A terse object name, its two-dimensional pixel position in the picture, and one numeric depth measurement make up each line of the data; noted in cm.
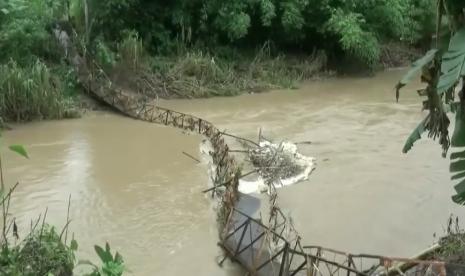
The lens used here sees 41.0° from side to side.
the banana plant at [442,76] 411
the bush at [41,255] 454
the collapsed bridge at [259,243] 480
